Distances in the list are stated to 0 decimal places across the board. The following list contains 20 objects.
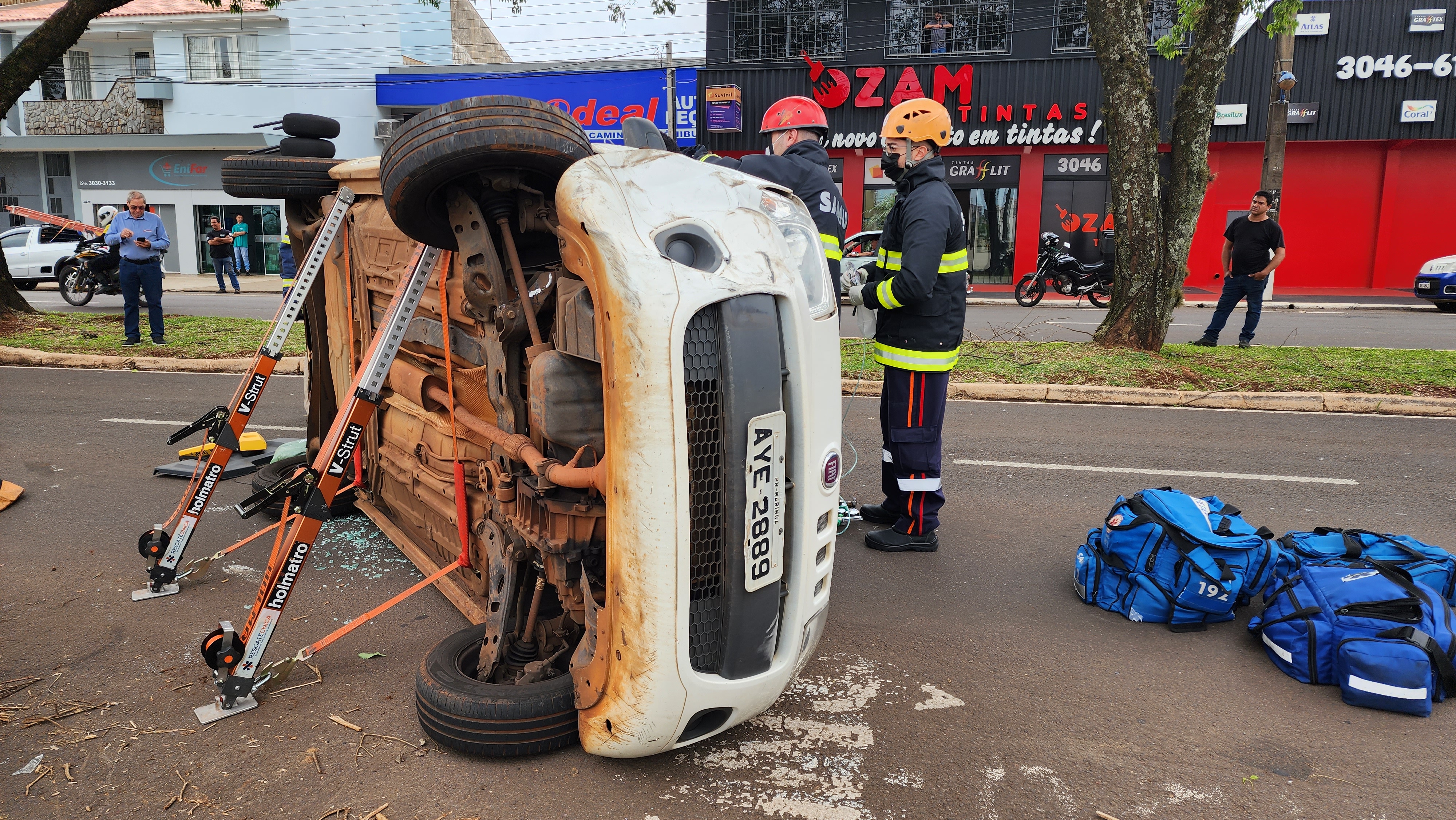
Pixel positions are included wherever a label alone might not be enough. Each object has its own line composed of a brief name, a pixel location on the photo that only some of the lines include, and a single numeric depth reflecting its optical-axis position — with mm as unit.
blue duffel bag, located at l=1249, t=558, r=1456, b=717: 3076
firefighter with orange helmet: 4484
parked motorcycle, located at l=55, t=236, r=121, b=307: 16266
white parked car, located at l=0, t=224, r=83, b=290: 20906
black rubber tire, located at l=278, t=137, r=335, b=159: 4574
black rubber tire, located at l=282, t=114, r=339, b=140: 4395
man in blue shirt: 11383
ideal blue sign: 25344
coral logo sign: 22031
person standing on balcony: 23812
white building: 27531
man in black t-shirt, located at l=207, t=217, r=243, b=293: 22125
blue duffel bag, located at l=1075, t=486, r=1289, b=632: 3689
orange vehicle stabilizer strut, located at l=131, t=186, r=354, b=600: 3896
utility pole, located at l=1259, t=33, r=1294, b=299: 15008
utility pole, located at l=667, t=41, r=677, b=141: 25094
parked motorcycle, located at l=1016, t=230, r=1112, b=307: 19391
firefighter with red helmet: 4598
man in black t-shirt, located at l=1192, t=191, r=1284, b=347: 11523
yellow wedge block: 6207
